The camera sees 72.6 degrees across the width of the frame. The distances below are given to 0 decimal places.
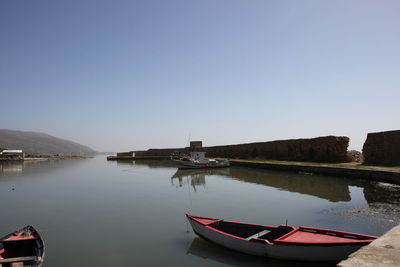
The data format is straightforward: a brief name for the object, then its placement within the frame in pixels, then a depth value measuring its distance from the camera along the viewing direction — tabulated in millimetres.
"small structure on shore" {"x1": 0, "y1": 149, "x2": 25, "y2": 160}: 80912
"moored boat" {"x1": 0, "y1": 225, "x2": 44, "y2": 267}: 7588
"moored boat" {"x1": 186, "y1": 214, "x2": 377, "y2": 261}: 6609
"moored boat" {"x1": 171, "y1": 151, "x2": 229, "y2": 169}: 40250
